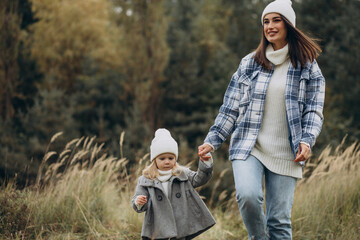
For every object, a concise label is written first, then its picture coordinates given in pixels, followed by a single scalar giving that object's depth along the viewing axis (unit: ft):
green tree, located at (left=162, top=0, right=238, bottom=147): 72.95
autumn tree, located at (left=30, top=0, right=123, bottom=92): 71.87
